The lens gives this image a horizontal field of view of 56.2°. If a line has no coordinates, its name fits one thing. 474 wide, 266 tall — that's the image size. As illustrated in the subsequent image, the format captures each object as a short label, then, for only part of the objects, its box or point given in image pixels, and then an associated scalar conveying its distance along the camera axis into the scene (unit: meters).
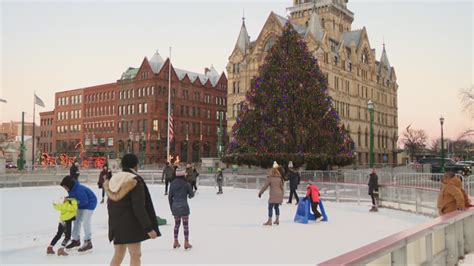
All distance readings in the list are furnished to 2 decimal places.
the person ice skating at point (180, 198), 9.22
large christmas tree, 33.53
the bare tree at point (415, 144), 100.62
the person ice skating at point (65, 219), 8.72
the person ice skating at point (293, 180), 19.98
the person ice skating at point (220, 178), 25.52
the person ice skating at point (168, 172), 22.60
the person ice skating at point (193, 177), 22.52
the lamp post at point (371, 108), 25.72
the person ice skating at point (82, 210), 8.93
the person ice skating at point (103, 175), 17.26
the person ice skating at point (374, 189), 17.98
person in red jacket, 13.74
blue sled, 13.88
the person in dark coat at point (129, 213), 5.51
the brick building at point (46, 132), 104.00
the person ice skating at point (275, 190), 12.80
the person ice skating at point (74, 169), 21.27
